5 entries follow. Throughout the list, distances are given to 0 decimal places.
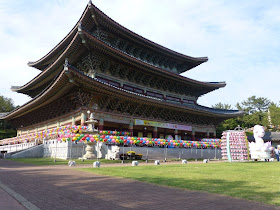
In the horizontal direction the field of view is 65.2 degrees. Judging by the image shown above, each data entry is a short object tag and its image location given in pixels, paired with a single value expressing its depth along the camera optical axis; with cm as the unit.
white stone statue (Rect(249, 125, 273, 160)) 1975
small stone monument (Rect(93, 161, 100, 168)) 1305
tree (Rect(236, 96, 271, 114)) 6694
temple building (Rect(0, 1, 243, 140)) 2280
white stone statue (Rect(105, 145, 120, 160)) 1925
